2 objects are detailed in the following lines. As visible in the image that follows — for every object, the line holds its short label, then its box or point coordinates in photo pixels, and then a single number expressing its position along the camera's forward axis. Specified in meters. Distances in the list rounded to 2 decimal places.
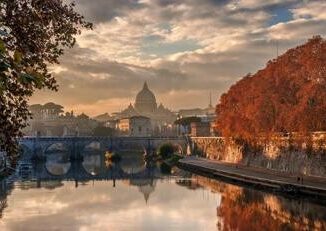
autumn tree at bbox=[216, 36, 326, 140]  61.00
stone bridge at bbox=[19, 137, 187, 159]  134.00
